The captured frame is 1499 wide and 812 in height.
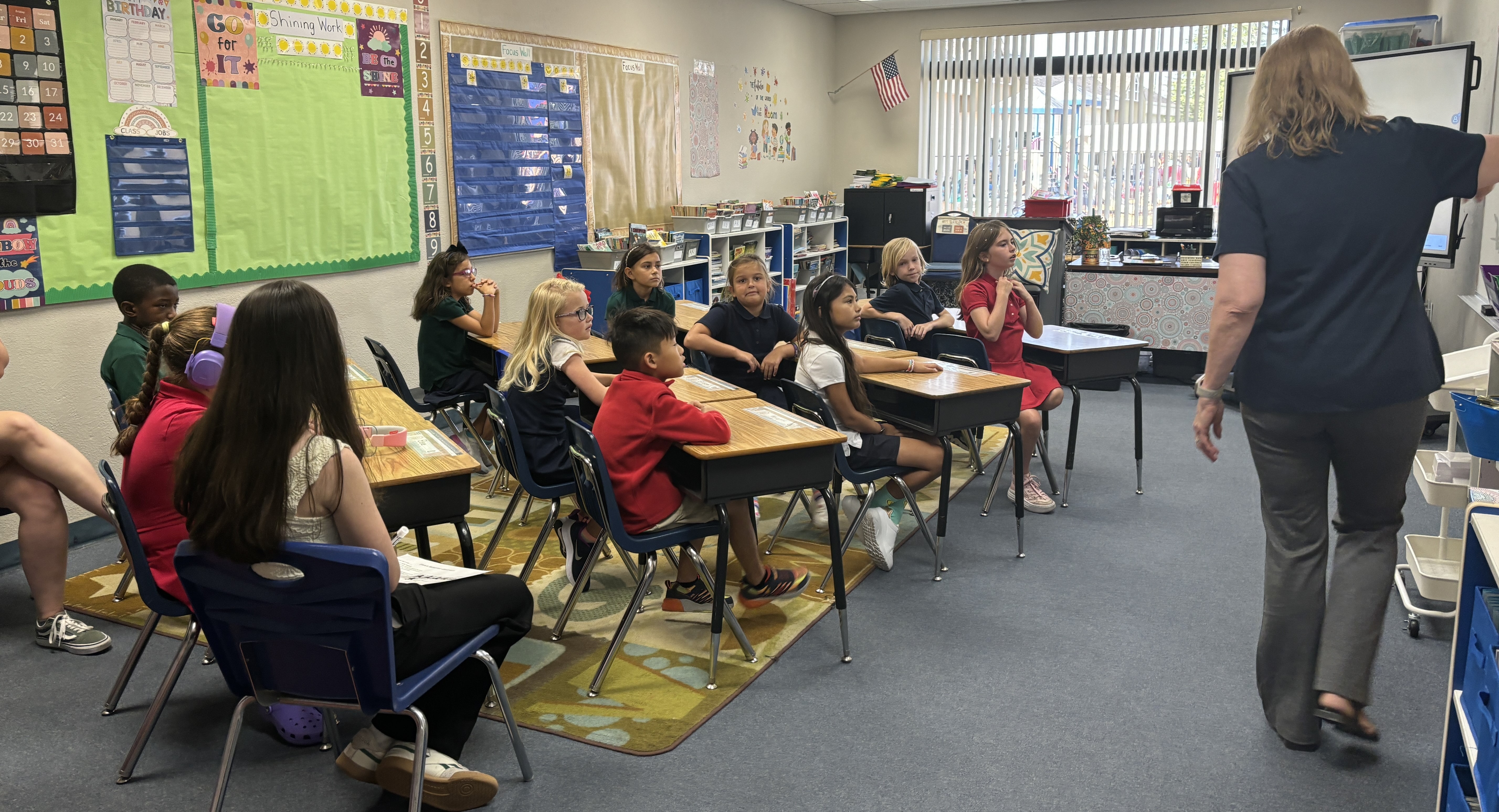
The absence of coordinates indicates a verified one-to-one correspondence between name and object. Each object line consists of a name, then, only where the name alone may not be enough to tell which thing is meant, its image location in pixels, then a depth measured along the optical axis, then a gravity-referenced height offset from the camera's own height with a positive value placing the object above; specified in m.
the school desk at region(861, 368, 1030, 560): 3.67 -0.59
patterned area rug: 2.74 -1.22
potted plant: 7.58 +0.01
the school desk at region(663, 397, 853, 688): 2.81 -0.62
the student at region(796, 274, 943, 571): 3.69 -0.58
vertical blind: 8.91 +1.11
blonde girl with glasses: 3.49 -0.49
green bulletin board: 4.03 +0.33
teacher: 2.27 -0.20
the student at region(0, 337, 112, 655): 3.21 -0.83
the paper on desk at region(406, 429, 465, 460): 2.87 -0.57
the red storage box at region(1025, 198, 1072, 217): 7.99 +0.23
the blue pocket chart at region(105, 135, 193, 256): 4.17 +0.18
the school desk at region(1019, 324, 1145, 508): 4.59 -0.54
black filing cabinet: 9.38 +0.19
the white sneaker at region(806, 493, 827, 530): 4.26 -1.11
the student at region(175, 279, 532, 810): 1.87 -0.38
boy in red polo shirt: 2.87 -0.51
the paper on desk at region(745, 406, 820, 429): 3.11 -0.54
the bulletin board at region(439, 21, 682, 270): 5.90 +0.66
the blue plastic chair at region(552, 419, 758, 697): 2.79 -0.81
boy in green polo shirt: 3.50 -0.27
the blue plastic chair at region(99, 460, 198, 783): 2.32 -0.85
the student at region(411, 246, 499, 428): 4.76 -0.43
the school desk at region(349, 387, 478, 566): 2.63 -0.63
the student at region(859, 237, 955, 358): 4.79 -0.28
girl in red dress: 4.52 -0.33
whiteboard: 5.37 +0.81
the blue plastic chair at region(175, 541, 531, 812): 1.86 -0.72
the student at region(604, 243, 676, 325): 4.66 -0.20
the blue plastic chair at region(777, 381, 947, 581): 3.41 -0.80
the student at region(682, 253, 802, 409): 4.22 -0.38
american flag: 9.92 +1.46
